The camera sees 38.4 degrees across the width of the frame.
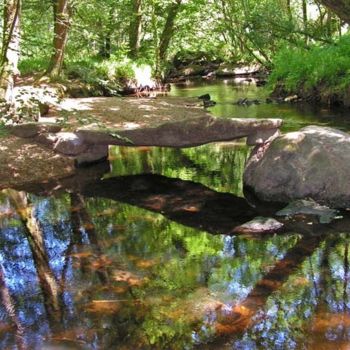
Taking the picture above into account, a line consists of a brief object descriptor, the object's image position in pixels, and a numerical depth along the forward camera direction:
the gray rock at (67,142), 8.74
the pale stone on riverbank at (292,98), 16.45
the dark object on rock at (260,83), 22.76
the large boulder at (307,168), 6.62
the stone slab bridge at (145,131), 8.28
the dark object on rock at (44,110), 9.99
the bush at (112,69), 16.98
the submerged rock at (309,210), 6.27
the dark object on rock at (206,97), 16.83
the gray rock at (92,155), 9.15
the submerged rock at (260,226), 5.99
